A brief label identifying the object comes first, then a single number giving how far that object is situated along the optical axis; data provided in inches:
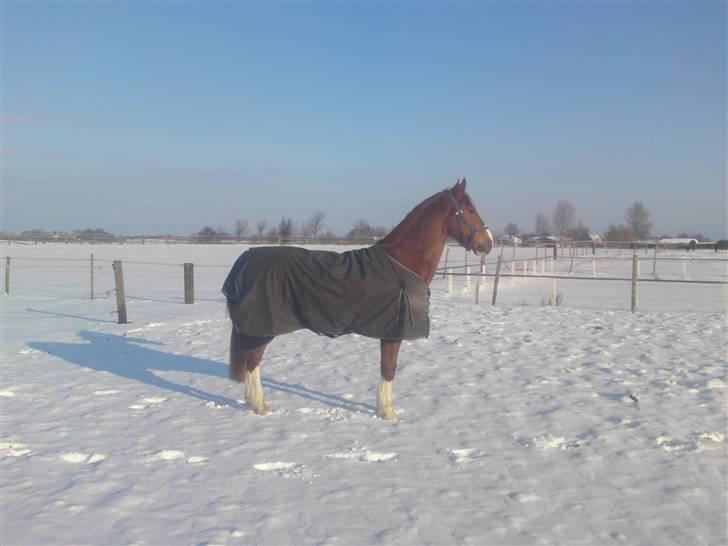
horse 183.5
